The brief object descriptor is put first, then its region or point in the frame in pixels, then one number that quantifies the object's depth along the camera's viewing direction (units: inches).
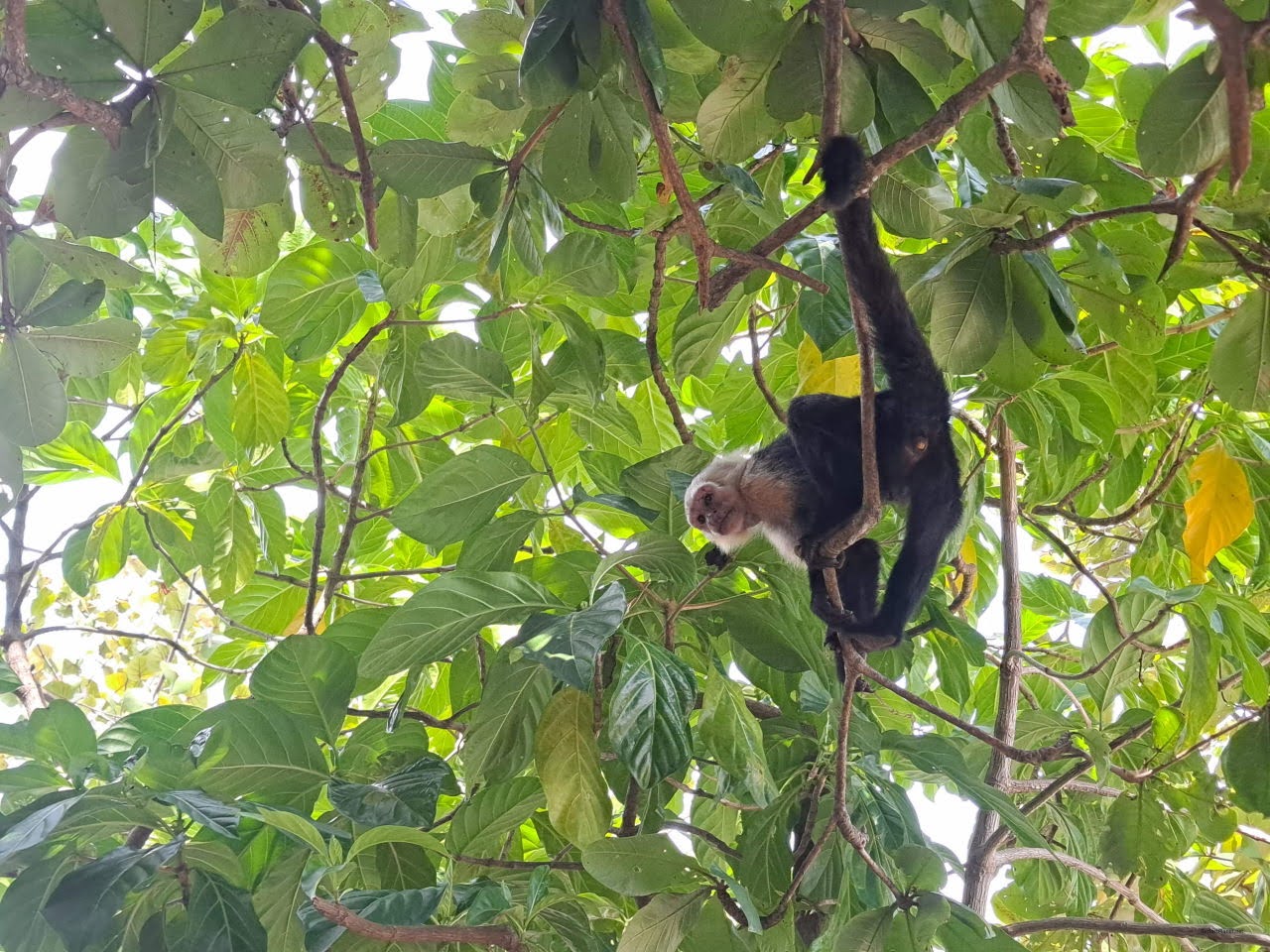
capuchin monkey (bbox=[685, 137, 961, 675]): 107.2
